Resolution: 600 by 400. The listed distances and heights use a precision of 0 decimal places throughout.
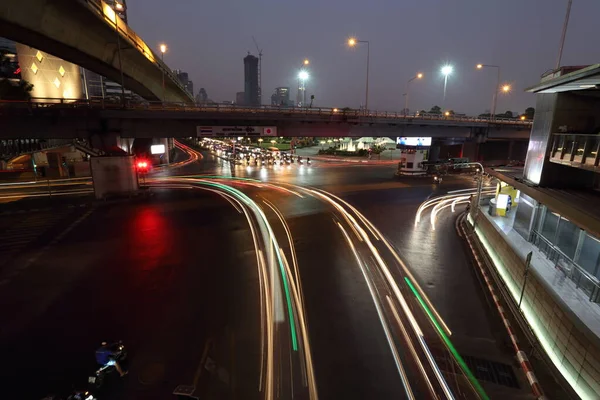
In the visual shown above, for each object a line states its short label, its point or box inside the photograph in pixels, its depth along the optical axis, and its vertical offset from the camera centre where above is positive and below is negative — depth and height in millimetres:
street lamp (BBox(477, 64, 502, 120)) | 45419 +6229
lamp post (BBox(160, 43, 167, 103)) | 46638 +11962
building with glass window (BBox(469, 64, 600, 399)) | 8430 -4400
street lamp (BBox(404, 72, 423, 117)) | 49031 +9171
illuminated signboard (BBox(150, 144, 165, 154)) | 49094 -3741
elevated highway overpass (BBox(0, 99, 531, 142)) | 24016 +621
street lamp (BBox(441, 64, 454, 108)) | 51250 +10719
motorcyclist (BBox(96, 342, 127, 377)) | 8023 -6190
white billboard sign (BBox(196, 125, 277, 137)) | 29766 -264
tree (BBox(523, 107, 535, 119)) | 110625 +9249
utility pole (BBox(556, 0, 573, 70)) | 16089 +5425
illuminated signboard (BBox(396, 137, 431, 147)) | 39969 -1093
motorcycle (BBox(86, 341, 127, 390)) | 7656 -6365
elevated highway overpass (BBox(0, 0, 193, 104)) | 16484 +6310
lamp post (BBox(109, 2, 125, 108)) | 24681 +7765
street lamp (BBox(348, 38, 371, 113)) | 37047 +10619
